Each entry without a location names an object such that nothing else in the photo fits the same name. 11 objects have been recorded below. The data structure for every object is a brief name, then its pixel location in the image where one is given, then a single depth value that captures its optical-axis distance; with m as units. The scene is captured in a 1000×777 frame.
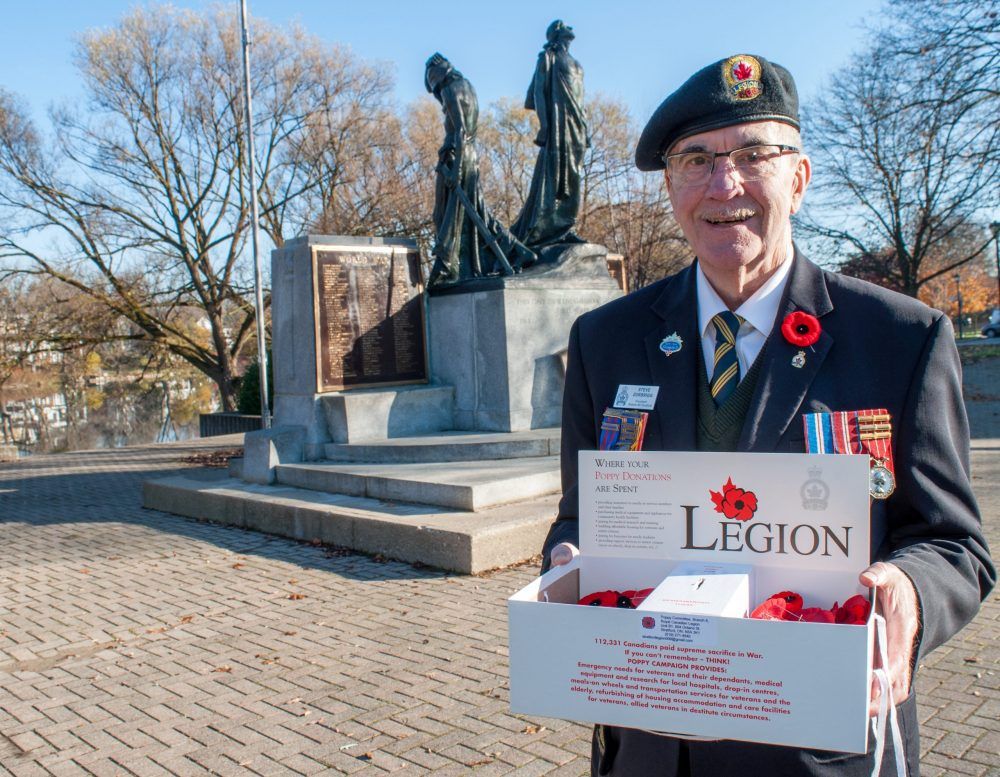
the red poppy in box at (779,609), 1.57
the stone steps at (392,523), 7.20
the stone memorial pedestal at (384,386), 9.70
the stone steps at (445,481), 8.06
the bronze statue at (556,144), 12.20
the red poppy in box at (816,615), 1.55
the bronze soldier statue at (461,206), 12.00
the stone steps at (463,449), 9.83
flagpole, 19.62
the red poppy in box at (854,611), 1.52
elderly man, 1.79
